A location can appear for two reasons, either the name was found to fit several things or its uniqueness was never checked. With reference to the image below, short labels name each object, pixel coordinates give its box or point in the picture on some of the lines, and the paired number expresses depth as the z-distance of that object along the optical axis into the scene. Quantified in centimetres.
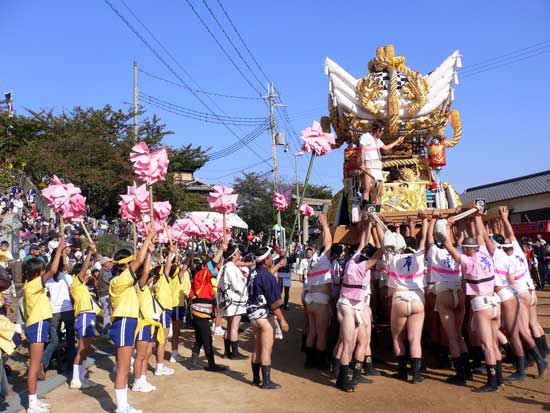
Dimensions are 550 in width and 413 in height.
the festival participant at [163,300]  779
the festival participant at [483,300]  634
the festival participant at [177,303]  879
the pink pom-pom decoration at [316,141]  873
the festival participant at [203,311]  788
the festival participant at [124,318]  579
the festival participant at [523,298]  697
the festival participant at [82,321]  707
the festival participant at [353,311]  667
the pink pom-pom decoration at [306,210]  1289
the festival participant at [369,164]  846
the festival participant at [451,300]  684
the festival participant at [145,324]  619
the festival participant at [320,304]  761
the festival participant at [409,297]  677
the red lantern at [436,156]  967
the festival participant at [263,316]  691
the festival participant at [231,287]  825
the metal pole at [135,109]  2499
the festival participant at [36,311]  597
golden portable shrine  920
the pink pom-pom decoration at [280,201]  1137
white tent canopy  2764
